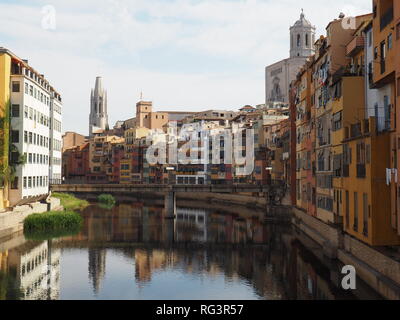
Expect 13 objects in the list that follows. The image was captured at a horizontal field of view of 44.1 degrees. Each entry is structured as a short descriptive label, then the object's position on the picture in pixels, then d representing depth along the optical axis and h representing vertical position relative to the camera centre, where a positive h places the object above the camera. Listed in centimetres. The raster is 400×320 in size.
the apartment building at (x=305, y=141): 5967 +405
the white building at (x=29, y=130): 6400 +607
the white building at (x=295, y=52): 19200 +4730
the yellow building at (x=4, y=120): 6025 +657
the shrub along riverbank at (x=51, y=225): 5944 -659
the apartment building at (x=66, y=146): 19225 +1088
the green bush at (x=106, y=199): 11431 -617
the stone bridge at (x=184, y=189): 8362 -294
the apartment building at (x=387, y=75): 3316 +681
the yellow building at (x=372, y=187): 3422 -107
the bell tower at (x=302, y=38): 19450 +5337
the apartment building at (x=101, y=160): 16662 +450
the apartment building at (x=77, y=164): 17700 +327
